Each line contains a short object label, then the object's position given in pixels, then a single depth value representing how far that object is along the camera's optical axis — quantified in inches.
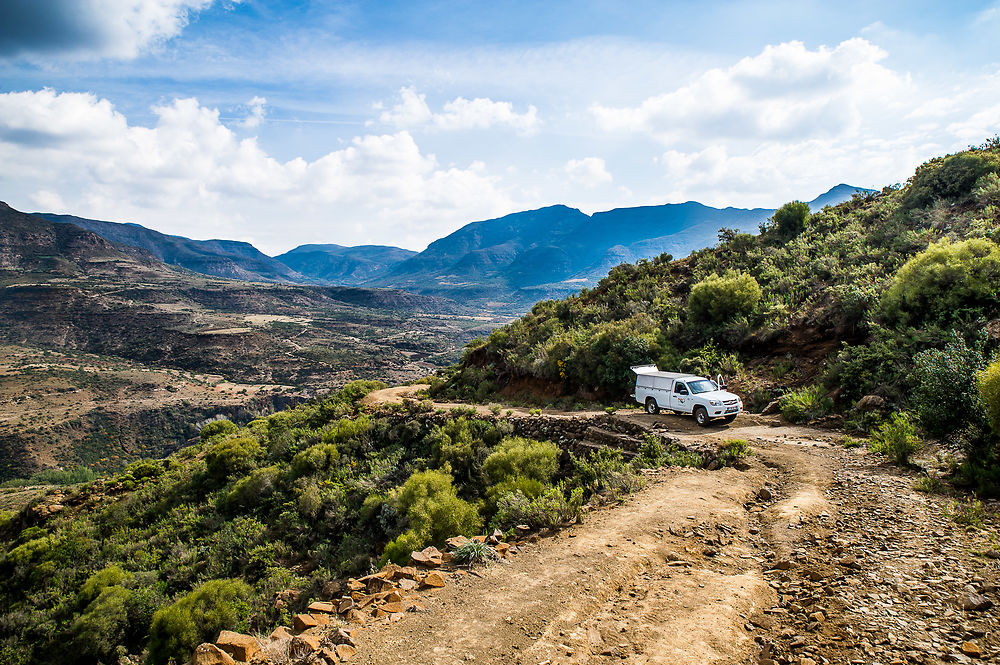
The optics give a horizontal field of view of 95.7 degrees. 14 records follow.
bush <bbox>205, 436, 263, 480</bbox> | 768.9
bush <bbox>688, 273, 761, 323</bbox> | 761.0
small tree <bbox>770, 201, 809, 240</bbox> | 1077.1
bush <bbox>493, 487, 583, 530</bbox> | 311.1
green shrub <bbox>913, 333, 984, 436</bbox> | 331.0
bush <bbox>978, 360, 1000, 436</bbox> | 277.2
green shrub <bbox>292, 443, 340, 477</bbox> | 673.6
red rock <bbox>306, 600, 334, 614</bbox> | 225.0
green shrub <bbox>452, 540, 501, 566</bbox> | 261.0
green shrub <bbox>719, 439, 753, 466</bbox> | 398.6
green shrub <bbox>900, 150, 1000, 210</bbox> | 856.3
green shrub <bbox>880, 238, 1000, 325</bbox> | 498.3
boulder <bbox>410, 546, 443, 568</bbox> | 266.2
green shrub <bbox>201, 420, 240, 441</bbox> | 1176.2
